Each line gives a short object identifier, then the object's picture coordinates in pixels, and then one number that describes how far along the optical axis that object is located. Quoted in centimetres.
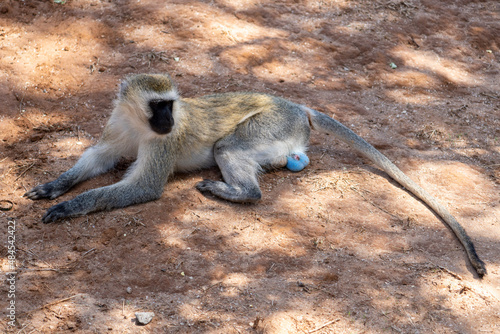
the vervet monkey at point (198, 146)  842
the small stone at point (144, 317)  625
